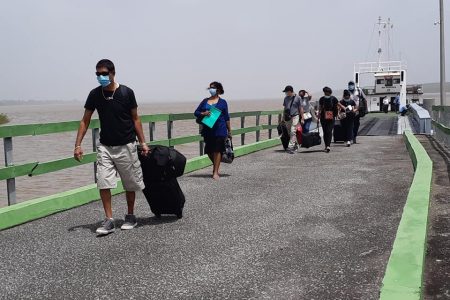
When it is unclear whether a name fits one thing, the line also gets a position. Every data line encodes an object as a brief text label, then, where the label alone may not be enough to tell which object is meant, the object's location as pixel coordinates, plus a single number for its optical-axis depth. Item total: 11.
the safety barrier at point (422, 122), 17.25
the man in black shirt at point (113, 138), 5.47
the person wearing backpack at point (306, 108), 13.66
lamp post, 22.94
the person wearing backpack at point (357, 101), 15.47
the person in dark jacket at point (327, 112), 13.45
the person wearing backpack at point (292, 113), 12.99
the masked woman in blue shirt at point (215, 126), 9.04
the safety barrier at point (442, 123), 11.66
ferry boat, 36.12
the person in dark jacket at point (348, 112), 14.91
